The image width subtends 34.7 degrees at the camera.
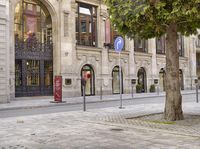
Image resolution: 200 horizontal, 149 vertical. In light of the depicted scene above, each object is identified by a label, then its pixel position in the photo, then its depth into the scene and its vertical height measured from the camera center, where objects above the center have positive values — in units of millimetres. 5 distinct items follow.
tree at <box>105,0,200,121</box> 9759 +2003
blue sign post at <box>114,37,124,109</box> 15961 +1938
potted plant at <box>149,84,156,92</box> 36188 -615
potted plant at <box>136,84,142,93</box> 34469 -578
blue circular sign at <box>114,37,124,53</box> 15977 +1945
